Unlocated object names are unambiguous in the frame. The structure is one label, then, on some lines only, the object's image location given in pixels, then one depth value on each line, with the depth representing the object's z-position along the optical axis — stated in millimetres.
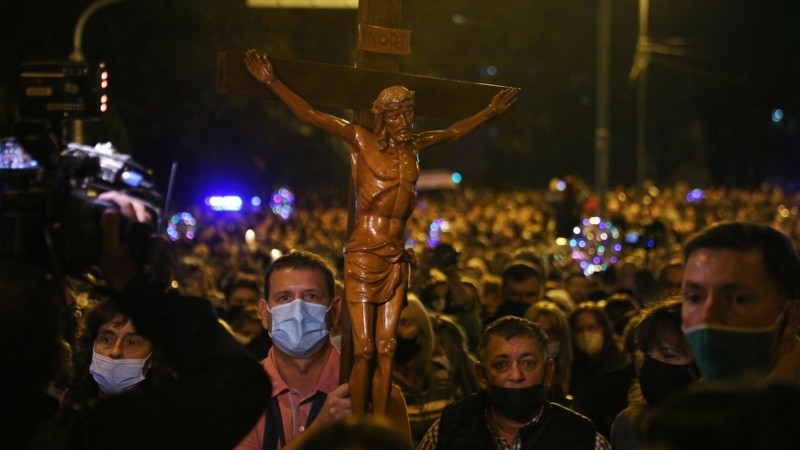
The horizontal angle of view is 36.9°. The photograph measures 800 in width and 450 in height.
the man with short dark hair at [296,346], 4594
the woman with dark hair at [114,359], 4707
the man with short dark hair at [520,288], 8727
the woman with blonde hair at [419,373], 6672
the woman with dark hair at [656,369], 4699
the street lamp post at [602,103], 20938
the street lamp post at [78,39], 17031
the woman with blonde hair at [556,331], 7375
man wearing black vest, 4773
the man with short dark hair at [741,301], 3307
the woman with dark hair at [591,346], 7793
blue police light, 30922
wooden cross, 4926
